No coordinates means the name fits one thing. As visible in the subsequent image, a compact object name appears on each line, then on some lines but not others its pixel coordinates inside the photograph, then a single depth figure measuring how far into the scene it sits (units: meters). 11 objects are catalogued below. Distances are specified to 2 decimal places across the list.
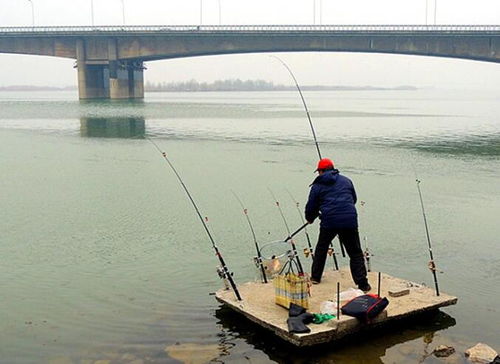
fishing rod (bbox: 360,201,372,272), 7.89
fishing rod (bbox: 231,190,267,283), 7.22
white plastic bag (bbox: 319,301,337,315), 6.11
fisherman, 6.82
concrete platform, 5.79
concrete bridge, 55.12
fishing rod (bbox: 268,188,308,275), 6.93
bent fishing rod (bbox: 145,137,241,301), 6.57
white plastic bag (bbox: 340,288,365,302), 6.41
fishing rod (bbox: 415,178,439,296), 6.76
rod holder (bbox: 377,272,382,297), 6.51
